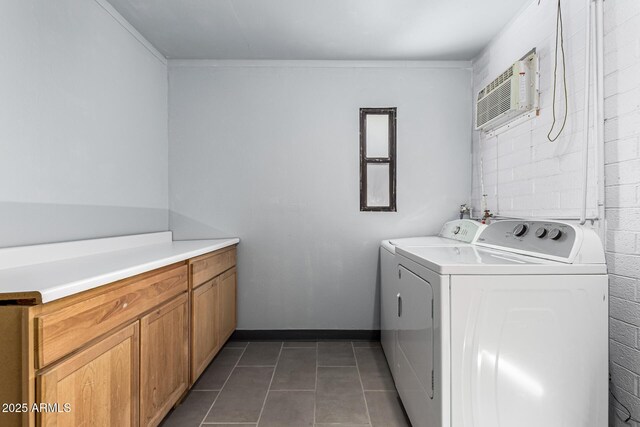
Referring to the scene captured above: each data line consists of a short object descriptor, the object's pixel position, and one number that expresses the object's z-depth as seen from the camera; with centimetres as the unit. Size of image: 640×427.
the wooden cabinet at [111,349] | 94
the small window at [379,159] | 301
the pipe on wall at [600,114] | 158
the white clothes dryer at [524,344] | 128
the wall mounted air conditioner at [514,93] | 206
